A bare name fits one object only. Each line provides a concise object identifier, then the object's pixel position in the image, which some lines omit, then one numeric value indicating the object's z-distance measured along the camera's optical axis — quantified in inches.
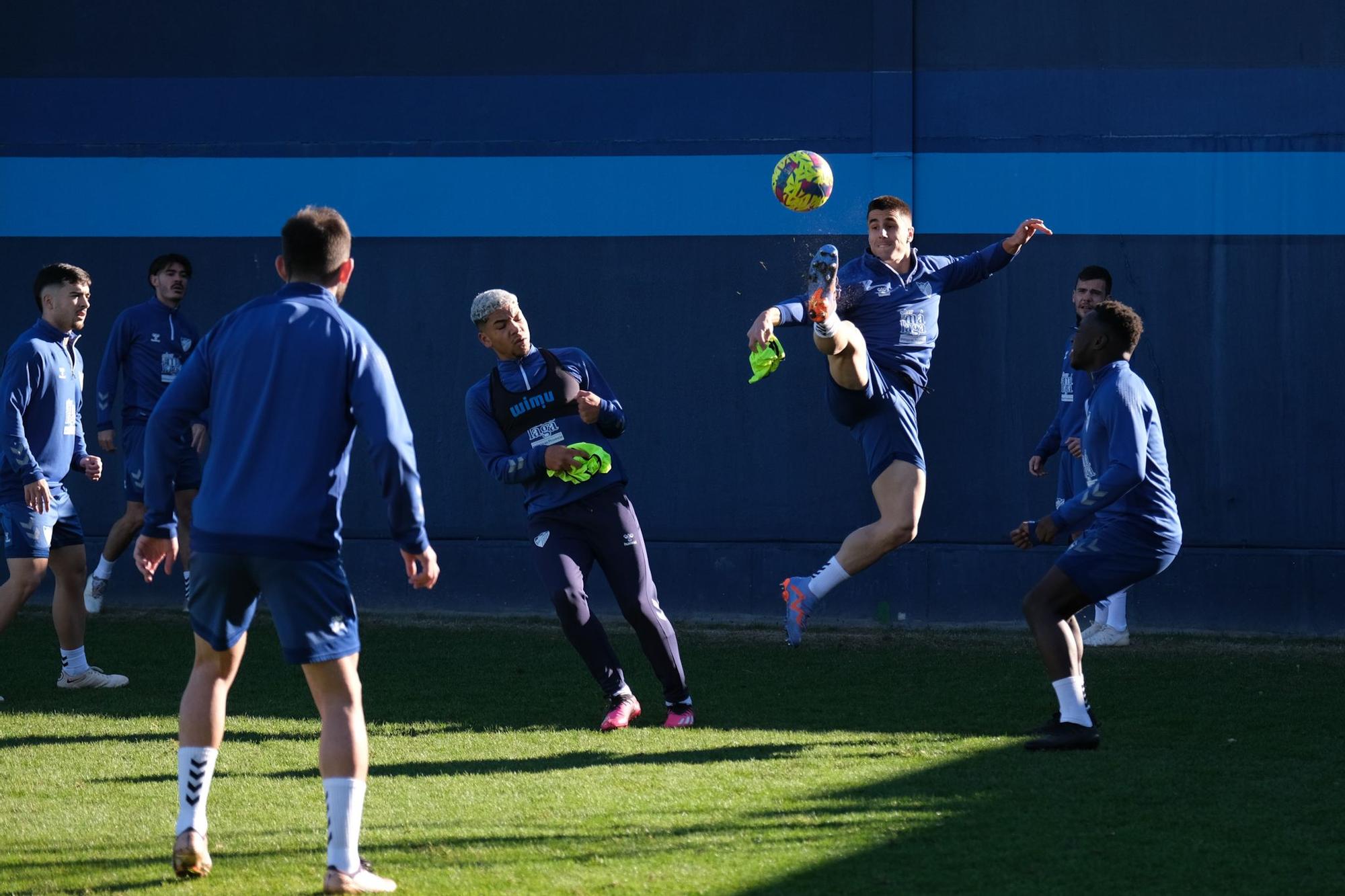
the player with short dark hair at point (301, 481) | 334.0
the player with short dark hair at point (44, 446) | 573.3
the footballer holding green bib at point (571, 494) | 542.3
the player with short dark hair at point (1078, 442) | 685.3
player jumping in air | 600.4
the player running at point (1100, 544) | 500.7
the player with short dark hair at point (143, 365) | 773.9
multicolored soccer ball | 652.7
